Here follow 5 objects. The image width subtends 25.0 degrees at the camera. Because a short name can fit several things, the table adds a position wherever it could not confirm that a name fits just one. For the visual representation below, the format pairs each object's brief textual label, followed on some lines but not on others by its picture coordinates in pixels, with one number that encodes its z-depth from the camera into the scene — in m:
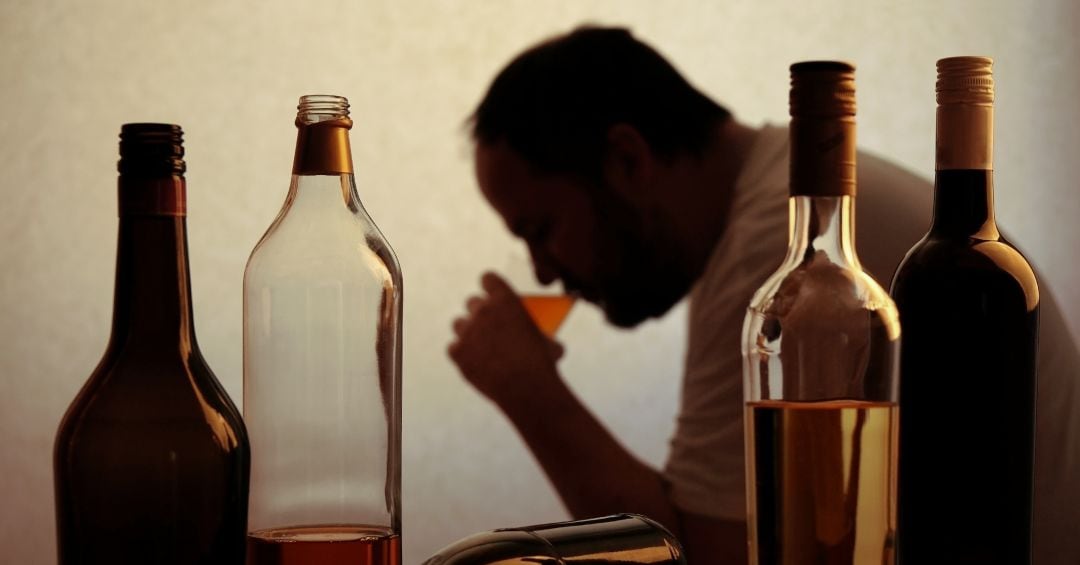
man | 2.43
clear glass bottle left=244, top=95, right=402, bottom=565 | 1.15
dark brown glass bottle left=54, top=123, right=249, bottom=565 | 1.09
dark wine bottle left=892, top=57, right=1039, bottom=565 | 1.19
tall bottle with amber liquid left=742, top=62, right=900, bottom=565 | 1.13
